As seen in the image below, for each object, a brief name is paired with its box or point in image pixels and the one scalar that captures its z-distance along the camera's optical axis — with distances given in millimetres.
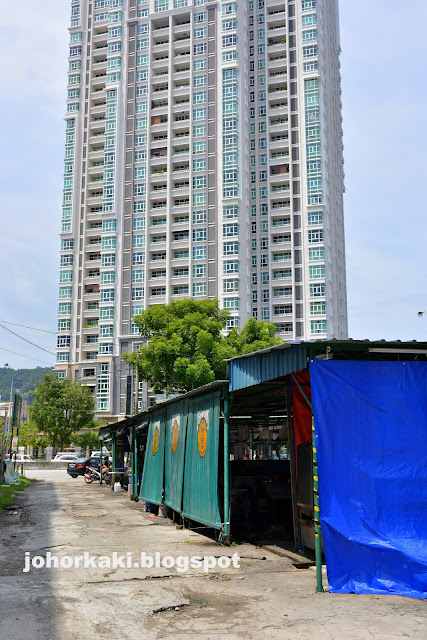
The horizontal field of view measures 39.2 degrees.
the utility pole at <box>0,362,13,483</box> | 29695
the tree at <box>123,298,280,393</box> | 41469
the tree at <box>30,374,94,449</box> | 64625
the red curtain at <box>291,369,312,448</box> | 11384
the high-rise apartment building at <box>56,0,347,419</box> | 73312
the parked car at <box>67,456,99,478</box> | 39281
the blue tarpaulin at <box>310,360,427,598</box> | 8102
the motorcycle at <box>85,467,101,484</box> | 34081
